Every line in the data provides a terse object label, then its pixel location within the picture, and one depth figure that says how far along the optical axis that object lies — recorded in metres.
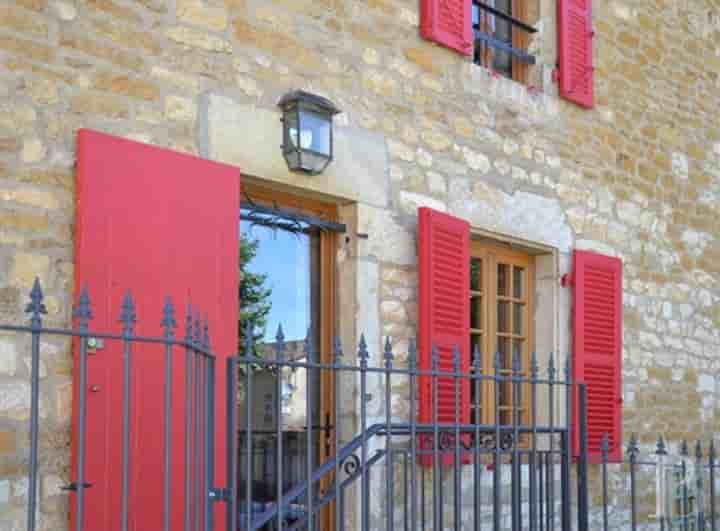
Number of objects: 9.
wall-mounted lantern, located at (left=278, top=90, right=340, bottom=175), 5.32
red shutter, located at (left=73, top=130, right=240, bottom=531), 4.30
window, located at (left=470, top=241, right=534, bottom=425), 6.61
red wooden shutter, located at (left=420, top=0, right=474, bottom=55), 6.20
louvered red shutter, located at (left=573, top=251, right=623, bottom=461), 7.05
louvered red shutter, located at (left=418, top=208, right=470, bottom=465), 5.88
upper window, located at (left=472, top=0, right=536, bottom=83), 6.88
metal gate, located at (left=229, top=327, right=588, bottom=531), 4.00
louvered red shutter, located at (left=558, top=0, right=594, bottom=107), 7.20
